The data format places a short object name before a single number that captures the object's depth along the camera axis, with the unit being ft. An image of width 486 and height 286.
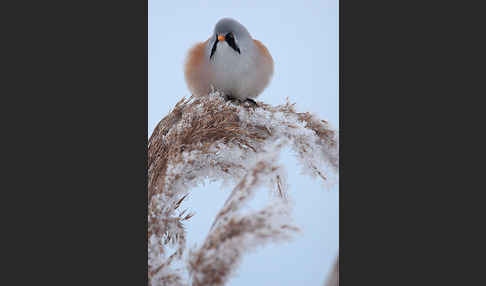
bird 19.63
